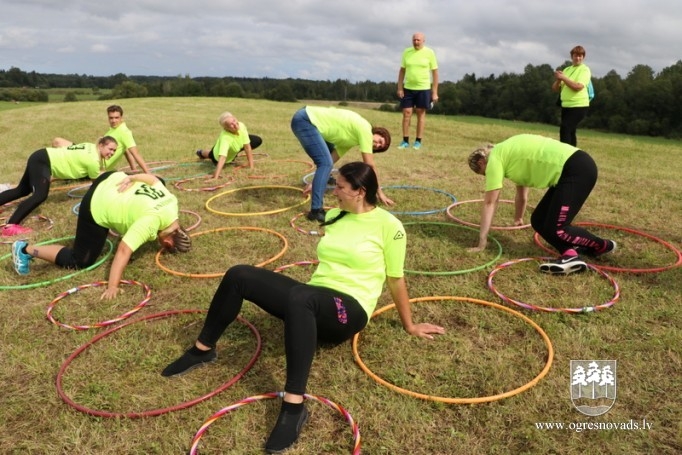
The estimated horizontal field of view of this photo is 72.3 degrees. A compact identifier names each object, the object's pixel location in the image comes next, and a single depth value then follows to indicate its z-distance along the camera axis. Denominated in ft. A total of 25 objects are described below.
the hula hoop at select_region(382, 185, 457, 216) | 22.61
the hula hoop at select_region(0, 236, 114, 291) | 15.85
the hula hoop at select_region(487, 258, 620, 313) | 13.60
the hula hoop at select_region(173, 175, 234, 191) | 28.20
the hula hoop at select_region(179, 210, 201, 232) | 21.15
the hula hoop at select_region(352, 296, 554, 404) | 10.15
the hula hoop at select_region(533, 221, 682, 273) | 15.97
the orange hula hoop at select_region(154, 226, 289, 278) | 16.34
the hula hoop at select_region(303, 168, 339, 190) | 28.58
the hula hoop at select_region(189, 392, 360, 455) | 9.09
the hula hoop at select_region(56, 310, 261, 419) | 10.06
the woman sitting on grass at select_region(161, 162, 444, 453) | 10.51
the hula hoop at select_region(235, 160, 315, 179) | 30.82
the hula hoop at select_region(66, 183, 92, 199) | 26.99
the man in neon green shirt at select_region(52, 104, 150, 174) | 29.71
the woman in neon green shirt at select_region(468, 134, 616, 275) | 16.24
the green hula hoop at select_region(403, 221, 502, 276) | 16.18
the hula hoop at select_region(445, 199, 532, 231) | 20.38
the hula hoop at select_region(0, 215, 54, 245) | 20.92
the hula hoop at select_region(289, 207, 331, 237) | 20.42
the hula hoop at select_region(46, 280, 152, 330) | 13.46
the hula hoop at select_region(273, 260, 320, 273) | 16.82
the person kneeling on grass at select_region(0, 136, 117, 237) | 22.22
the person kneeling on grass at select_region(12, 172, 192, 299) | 16.21
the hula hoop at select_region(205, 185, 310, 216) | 22.76
